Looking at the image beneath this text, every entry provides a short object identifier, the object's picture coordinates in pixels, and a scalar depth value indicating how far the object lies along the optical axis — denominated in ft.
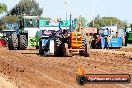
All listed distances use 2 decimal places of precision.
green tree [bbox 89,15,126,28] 479.00
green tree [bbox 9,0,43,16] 443.73
